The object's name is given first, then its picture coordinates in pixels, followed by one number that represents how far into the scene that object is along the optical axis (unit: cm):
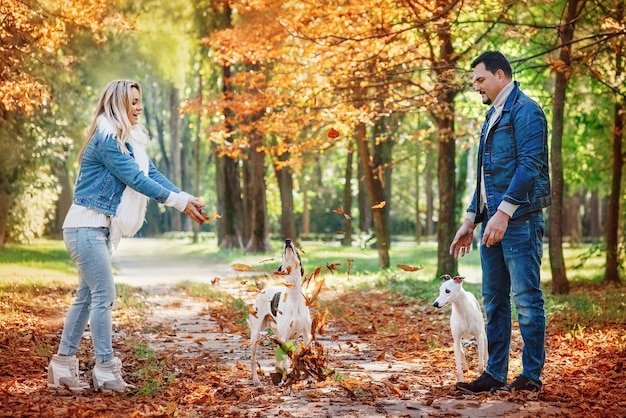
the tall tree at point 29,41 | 1162
